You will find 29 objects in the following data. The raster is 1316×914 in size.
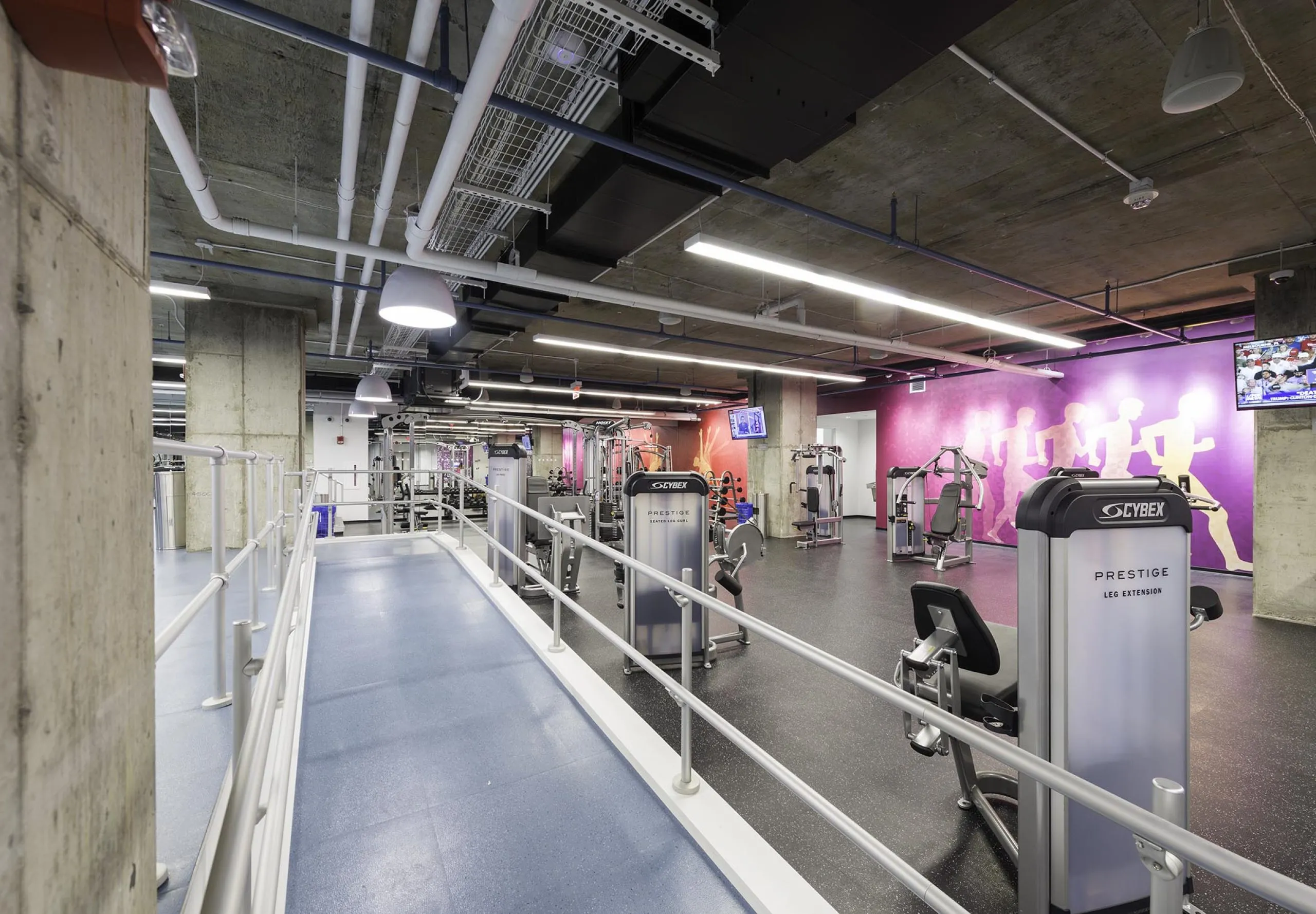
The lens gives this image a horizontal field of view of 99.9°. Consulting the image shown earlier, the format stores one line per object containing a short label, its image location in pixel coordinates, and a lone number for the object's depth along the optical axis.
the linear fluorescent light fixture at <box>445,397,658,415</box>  14.67
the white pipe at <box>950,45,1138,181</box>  2.96
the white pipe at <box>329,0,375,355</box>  2.26
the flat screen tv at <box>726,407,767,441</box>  11.41
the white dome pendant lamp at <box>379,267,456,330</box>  3.53
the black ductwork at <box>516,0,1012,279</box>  2.21
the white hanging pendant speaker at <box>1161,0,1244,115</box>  2.29
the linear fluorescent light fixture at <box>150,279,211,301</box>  4.94
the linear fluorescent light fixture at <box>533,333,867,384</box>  7.66
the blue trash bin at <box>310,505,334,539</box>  12.39
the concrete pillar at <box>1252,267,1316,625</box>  5.39
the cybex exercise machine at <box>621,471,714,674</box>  4.31
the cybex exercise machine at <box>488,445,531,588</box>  6.45
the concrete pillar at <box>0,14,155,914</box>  0.52
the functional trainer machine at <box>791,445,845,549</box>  10.18
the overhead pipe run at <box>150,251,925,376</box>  5.05
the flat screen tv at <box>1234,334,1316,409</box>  5.13
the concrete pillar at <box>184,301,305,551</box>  7.27
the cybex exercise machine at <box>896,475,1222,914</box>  1.75
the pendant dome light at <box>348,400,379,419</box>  9.14
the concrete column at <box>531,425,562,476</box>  22.64
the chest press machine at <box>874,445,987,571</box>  8.12
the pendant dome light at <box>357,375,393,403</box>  7.80
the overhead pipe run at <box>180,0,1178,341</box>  2.22
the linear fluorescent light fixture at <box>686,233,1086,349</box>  4.09
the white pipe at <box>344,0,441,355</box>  2.25
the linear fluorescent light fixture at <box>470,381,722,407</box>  12.32
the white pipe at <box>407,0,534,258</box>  2.02
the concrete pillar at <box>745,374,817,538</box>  11.52
